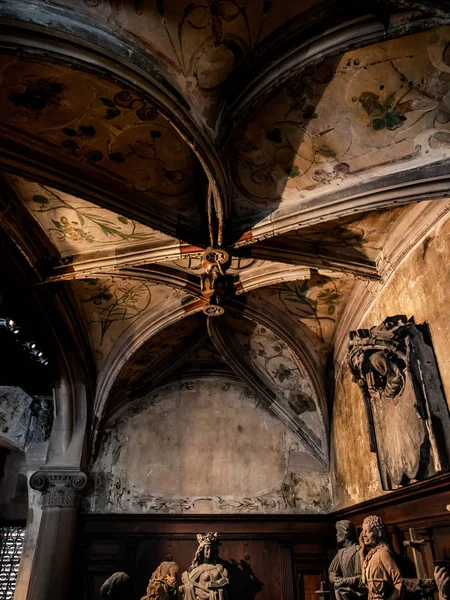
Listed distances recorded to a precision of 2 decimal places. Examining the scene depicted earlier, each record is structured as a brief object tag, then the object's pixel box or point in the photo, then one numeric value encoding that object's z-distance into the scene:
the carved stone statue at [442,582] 3.48
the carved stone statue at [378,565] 3.78
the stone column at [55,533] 6.09
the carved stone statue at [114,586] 5.29
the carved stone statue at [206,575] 5.86
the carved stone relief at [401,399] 3.82
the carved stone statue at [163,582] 5.73
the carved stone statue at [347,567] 4.49
